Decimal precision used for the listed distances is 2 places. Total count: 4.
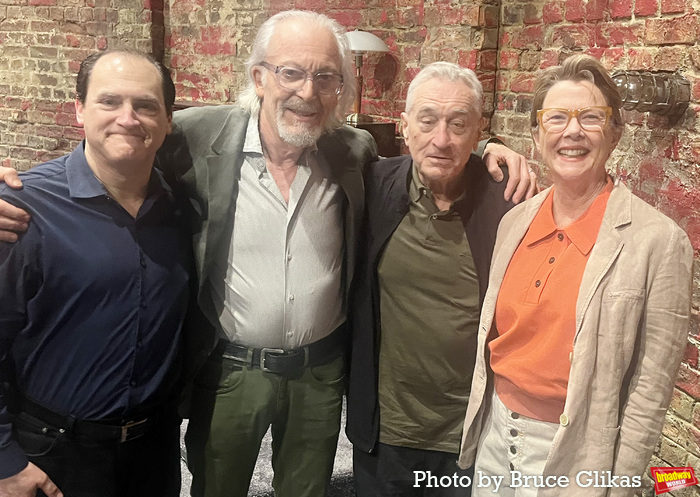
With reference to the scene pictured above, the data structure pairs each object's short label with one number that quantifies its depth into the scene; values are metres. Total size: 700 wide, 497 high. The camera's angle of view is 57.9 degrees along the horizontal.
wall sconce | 2.10
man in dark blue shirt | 1.50
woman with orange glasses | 1.27
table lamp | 3.73
